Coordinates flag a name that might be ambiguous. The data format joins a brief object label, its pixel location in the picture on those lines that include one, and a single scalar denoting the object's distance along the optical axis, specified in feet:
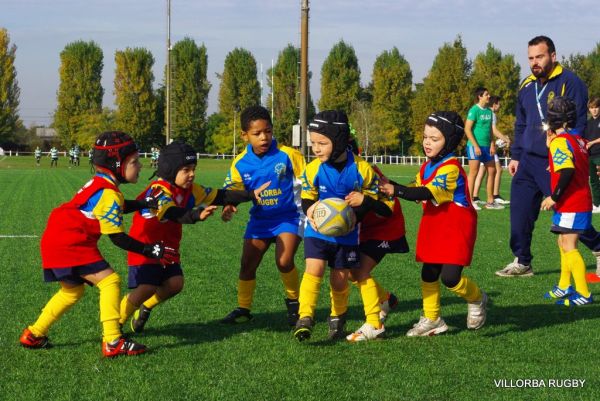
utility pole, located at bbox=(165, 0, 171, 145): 158.92
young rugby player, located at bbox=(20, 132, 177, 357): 17.47
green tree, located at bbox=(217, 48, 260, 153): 313.53
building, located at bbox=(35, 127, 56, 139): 440.94
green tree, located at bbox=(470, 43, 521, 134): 258.78
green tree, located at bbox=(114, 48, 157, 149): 282.15
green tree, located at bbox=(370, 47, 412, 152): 275.63
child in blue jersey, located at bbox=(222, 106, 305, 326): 21.13
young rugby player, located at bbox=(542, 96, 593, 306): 22.85
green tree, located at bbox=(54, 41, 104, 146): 296.92
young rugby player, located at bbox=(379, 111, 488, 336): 19.03
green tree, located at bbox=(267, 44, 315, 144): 279.63
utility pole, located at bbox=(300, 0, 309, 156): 88.38
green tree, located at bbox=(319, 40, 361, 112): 292.61
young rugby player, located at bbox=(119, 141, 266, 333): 18.94
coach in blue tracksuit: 25.48
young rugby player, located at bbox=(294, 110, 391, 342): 18.60
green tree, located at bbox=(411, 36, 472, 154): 252.21
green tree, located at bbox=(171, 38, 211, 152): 299.58
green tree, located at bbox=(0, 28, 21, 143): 288.30
